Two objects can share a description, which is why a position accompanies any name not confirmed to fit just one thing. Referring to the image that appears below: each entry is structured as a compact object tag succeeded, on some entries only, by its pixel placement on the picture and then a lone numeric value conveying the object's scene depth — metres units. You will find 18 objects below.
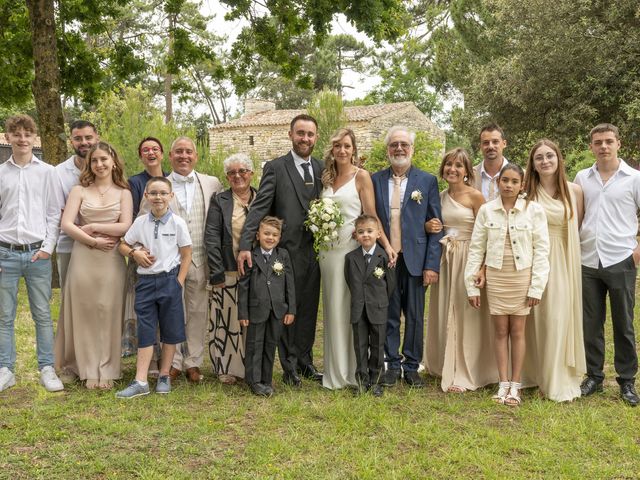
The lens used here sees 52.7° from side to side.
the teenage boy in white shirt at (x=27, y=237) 5.51
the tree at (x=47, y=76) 9.74
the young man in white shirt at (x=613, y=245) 5.41
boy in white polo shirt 5.46
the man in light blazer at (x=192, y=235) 5.90
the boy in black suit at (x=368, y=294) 5.53
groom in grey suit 5.75
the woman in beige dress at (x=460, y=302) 5.82
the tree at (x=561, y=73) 14.93
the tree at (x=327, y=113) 27.67
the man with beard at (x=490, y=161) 6.01
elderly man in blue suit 5.74
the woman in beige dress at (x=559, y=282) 5.45
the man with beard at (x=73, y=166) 5.95
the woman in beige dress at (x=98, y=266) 5.61
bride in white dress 5.68
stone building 36.91
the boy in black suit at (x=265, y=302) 5.57
